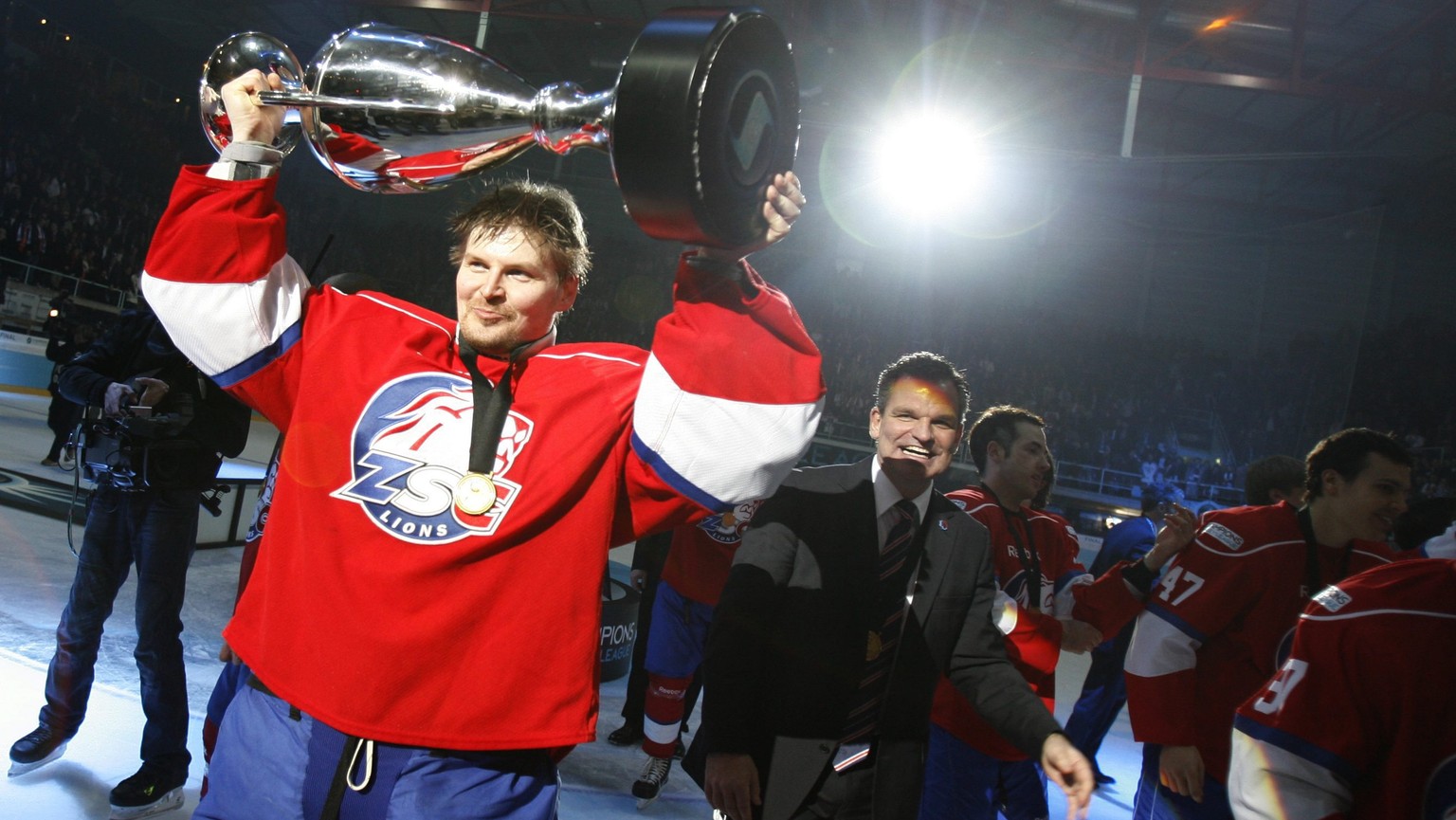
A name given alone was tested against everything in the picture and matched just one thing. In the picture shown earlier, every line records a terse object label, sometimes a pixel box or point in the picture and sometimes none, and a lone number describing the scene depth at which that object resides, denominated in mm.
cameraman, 2908
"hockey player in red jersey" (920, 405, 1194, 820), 2721
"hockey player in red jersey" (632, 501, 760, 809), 3822
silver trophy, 1097
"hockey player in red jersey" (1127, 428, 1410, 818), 2354
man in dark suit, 1952
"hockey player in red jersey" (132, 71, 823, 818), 1281
